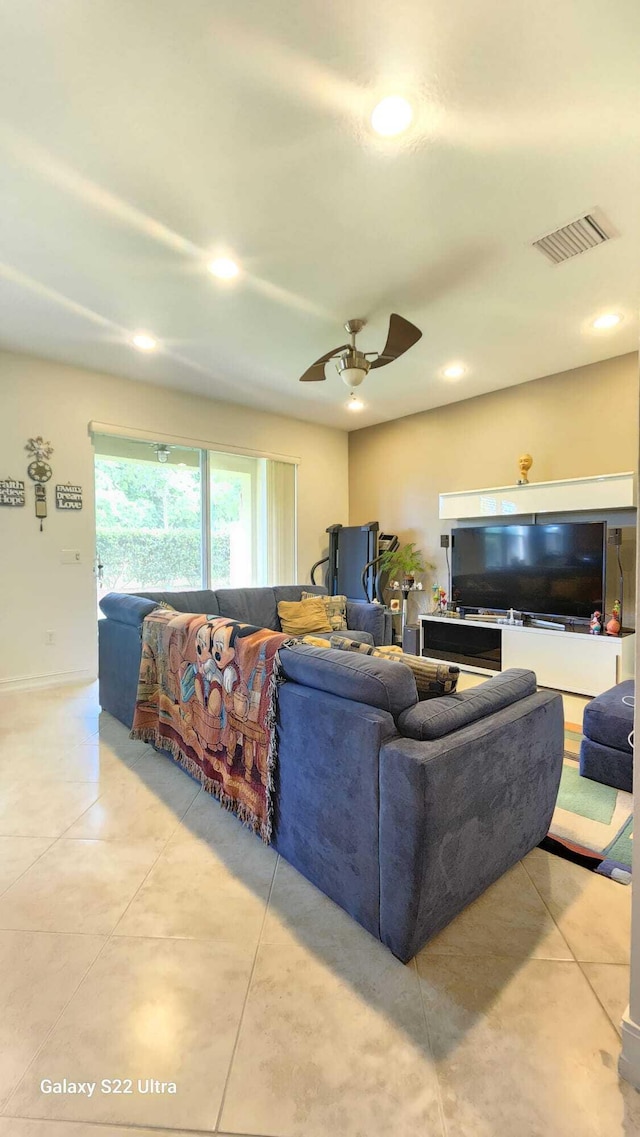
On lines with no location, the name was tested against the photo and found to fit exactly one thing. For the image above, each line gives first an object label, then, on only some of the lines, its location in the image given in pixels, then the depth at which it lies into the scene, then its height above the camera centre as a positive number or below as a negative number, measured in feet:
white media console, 10.93 -2.54
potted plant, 16.46 -0.08
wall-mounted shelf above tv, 11.34 +1.74
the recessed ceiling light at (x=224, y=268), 7.98 +5.33
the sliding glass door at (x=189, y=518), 13.96 +1.53
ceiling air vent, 7.00 +5.21
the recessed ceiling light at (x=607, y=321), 9.74 +5.28
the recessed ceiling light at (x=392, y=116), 5.12 +5.18
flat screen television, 11.76 -0.25
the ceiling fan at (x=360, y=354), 8.16 +4.16
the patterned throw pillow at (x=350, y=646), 5.78 -1.11
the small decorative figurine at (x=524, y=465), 13.23 +2.78
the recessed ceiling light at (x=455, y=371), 12.48 +5.39
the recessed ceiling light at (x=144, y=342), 10.84 +5.43
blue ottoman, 6.96 -2.93
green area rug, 5.46 -3.64
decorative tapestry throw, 5.47 -2.03
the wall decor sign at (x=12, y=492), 11.84 +1.90
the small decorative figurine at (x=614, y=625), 11.08 -1.62
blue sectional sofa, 3.86 -2.16
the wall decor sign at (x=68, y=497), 12.70 +1.88
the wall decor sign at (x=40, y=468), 12.25 +2.61
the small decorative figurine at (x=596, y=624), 11.30 -1.63
